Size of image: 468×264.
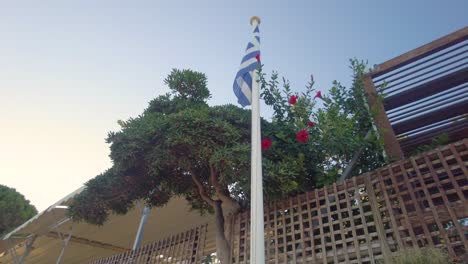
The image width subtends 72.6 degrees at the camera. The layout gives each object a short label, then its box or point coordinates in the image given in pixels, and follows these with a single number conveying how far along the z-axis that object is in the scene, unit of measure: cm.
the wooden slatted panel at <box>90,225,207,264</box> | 491
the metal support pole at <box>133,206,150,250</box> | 720
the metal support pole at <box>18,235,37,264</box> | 781
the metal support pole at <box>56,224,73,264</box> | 777
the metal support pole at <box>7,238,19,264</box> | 843
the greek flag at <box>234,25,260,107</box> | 424
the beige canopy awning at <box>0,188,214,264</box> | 732
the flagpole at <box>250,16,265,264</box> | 265
